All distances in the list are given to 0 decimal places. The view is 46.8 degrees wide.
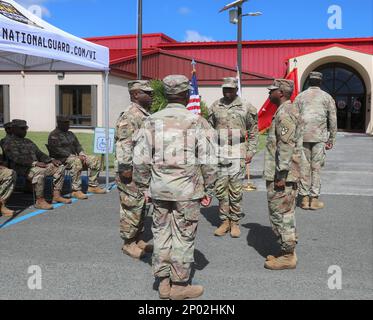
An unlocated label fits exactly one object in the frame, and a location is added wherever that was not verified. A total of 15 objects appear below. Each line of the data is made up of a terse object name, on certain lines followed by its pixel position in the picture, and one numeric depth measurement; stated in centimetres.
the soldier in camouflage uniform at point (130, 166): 445
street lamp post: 1180
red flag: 920
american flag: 818
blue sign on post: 836
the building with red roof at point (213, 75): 2303
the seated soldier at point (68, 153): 754
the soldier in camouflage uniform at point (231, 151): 538
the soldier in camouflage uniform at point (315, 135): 689
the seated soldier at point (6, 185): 609
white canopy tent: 562
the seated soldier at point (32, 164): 674
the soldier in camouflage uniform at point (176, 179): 343
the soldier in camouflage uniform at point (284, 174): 409
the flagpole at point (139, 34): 1224
